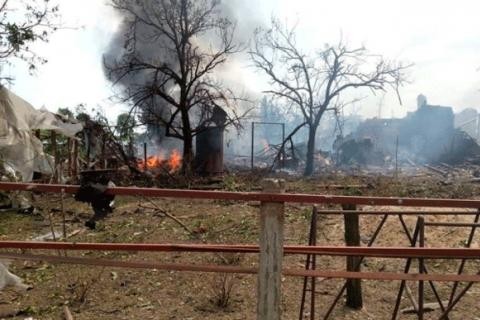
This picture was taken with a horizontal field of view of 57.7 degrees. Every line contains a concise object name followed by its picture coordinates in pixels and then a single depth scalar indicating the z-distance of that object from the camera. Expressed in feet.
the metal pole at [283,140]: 64.34
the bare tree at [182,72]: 61.52
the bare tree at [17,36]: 41.27
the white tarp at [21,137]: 38.40
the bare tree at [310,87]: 70.13
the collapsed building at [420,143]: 97.55
